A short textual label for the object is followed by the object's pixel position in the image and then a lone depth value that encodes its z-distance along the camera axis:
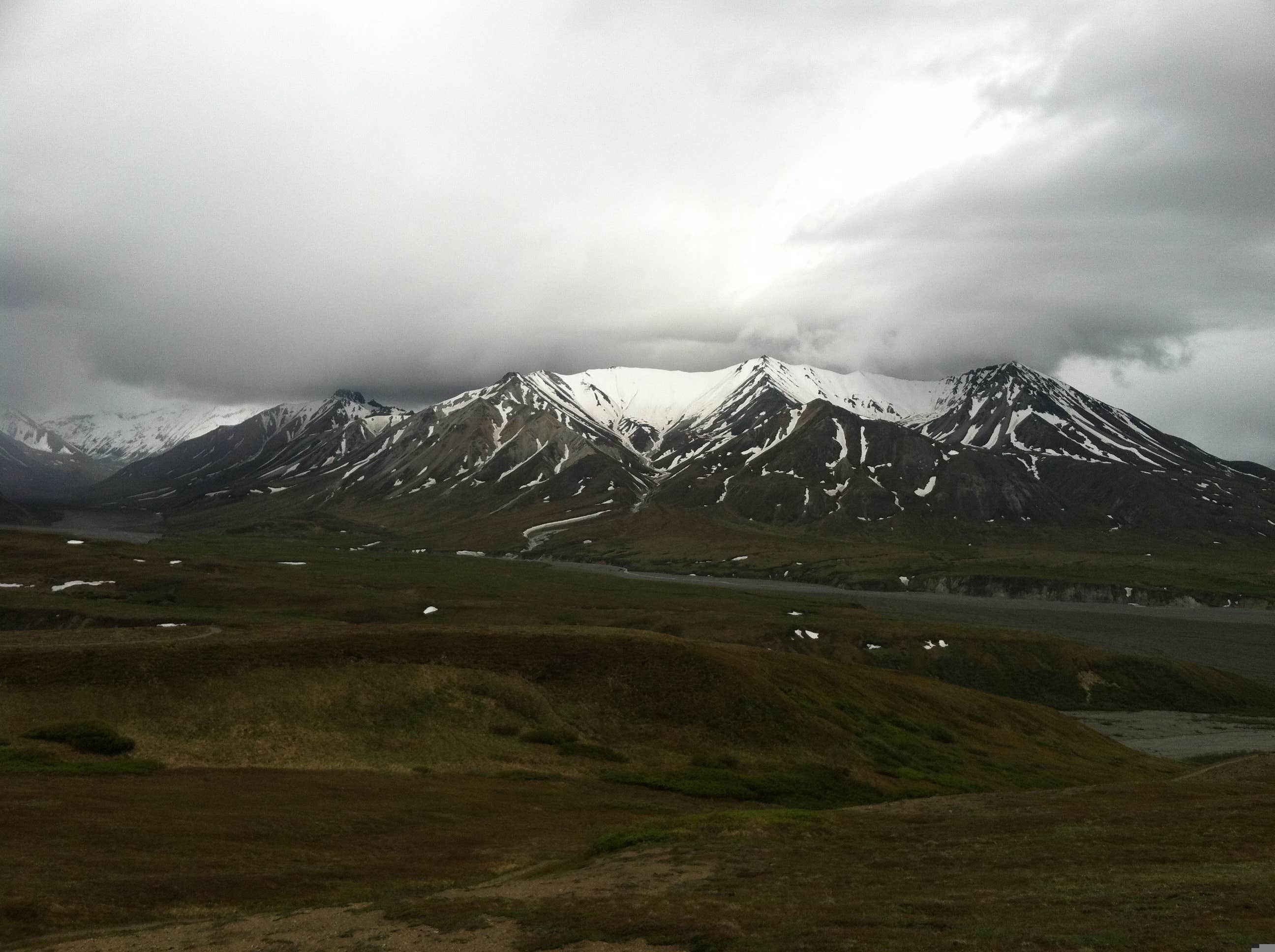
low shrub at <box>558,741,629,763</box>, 65.94
